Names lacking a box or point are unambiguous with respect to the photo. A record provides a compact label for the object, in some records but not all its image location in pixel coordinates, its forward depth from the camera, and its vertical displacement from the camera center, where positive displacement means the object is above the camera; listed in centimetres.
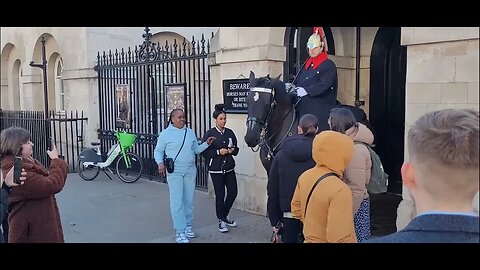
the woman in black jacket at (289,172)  399 -61
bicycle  1042 -131
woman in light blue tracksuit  589 -77
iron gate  1003 +23
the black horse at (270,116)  540 -14
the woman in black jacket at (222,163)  632 -81
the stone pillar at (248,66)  732 +64
